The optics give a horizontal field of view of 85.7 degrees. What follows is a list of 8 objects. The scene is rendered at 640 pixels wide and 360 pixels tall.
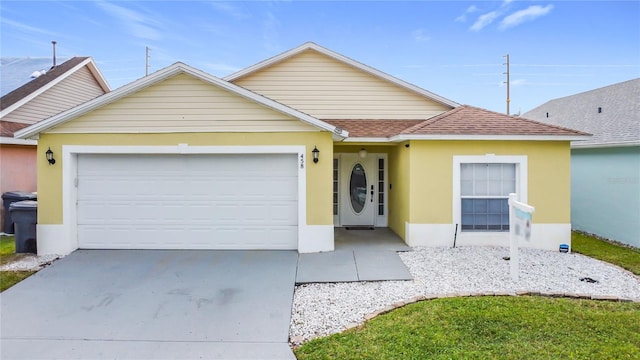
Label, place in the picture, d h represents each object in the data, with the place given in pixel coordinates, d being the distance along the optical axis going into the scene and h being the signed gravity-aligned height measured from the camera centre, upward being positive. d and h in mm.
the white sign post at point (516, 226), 5659 -847
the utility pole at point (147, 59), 26067 +9027
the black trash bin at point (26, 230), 8320 -1239
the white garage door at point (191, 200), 8391 -530
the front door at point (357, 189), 11320 -390
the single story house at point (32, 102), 10961 +2886
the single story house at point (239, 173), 8156 +105
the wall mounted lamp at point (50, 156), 8102 +532
